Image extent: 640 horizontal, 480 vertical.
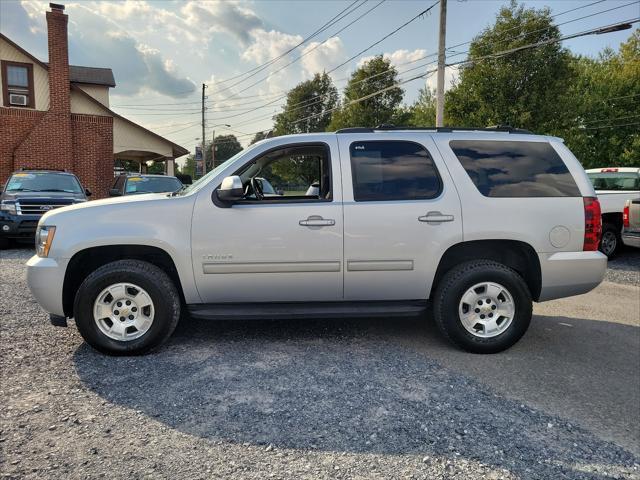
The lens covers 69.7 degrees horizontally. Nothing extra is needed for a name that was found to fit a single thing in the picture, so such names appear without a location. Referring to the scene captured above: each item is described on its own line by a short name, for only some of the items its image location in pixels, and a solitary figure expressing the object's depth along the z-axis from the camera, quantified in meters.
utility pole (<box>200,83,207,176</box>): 34.86
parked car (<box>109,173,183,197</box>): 11.68
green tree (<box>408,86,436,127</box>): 38.53
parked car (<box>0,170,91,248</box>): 9.75
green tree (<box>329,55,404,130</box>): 33.58
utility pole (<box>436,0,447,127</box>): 15.04
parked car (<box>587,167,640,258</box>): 9.79
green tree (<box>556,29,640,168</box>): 29.67
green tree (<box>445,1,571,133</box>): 15.95
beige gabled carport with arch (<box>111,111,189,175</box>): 22.49
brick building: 19.12
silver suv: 3.95
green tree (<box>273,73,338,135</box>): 49.97
